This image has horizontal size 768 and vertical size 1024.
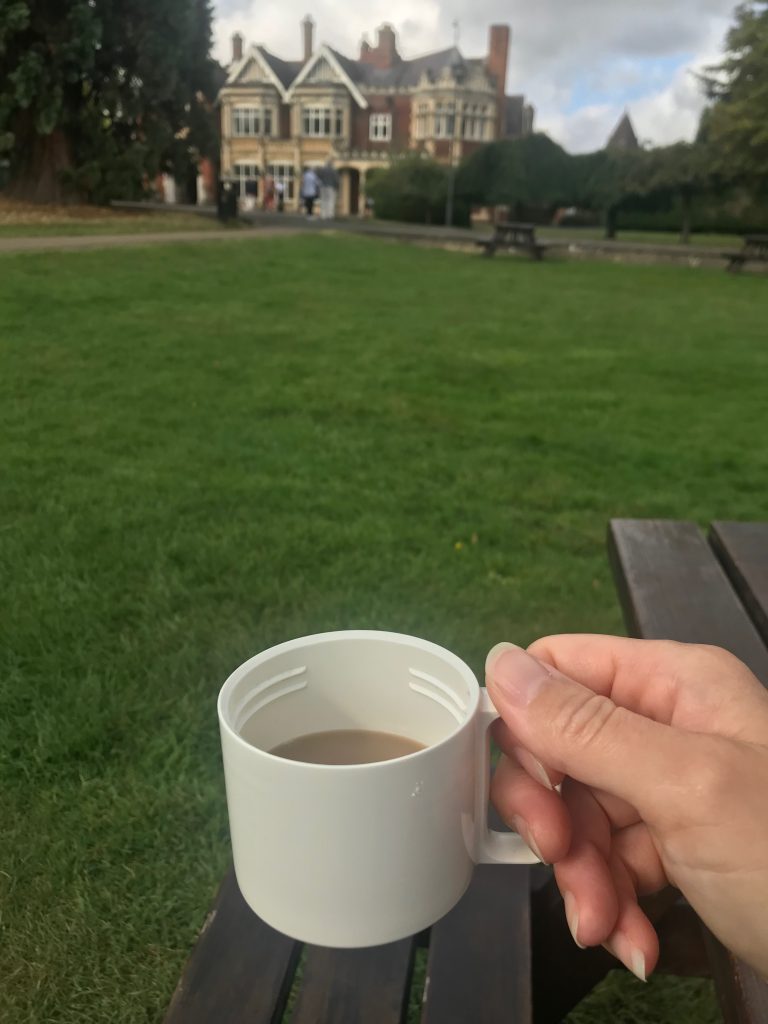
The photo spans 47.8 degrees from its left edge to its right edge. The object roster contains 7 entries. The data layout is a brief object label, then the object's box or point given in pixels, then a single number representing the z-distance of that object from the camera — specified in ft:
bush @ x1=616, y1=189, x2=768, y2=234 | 93.81
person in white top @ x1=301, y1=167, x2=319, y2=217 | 98.87
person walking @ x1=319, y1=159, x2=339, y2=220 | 98.17
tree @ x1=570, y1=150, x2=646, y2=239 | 95.76
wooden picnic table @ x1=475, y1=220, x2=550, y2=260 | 63.52
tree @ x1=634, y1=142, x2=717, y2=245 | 86.84
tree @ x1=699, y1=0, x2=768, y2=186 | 77.10
